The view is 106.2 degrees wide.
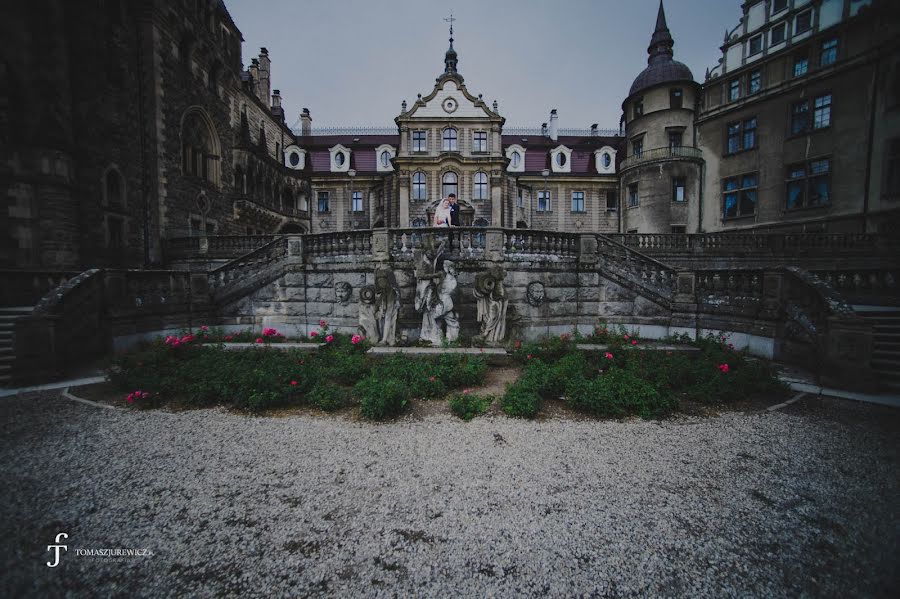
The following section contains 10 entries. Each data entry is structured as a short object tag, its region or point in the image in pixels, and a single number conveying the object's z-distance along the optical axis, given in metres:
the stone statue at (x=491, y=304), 8.15
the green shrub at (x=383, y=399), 5.02
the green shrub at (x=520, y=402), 5.11
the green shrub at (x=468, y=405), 5.14
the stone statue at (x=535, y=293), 9.49
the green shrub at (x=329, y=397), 5.40
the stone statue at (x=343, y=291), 9.77
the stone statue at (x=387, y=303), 8.10
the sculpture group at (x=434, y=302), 8.05
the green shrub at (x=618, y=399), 5.20
